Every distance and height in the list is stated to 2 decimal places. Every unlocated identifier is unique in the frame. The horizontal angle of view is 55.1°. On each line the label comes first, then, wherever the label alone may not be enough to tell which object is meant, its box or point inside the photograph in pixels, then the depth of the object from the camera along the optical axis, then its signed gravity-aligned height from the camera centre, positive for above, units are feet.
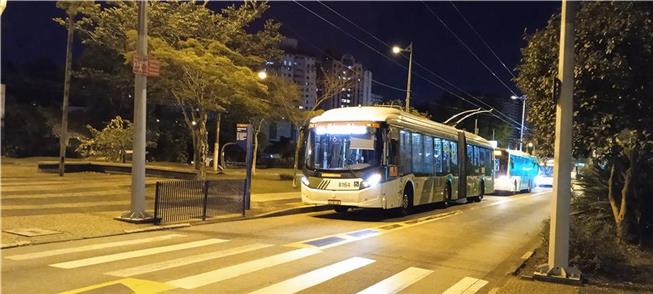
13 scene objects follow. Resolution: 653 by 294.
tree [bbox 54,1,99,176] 78.34 +15.89
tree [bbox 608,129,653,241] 41.91 -1.55
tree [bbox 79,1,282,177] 69.41 +11.40
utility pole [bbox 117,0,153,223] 47.85 +0.73
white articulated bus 61.21 -0.68
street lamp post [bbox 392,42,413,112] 116.16 +16.98
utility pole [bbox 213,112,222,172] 108.85 -1.67
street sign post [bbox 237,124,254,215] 62.13 -0.61
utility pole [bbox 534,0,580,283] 31.68 -0.08
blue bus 139.03 -2.66
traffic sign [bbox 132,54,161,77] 47.50 +5.95
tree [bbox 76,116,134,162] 116.78 +0.00
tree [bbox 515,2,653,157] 33.35 +5.36
